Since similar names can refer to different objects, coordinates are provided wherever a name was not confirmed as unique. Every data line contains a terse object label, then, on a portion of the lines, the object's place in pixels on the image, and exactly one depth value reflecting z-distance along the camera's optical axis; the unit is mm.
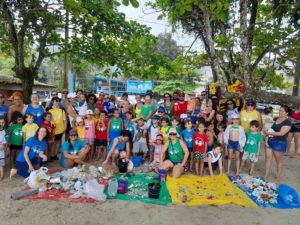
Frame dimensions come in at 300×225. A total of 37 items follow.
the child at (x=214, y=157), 6051
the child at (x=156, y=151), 6324
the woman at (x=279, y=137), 5562
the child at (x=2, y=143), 5480
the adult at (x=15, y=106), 6102
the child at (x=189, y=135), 6215
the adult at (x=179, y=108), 7453
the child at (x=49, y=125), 6150
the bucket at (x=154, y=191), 4852
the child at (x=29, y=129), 5777
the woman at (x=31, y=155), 5562
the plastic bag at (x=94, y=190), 4680
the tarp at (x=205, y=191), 4789
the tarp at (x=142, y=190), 4777
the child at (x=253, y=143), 6016
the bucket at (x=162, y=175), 5738
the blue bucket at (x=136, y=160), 6646
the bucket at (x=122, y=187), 5000
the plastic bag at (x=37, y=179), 5031
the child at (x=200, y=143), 6047
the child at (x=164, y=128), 6410
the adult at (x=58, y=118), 6570
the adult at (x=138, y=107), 7324
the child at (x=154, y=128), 6617
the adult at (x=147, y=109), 7258
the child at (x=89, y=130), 6612
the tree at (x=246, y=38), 2992
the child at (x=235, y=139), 6113
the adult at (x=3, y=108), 6004
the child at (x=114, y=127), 6805
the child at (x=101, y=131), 6895
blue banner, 29191
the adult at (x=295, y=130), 8195
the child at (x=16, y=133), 5844
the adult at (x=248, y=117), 6449
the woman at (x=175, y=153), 5902
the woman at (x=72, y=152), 6192
